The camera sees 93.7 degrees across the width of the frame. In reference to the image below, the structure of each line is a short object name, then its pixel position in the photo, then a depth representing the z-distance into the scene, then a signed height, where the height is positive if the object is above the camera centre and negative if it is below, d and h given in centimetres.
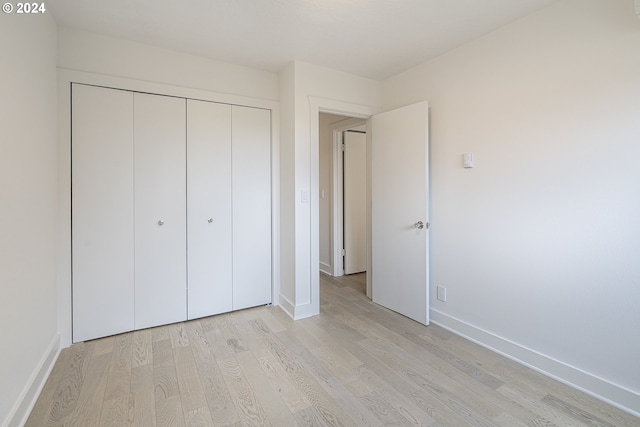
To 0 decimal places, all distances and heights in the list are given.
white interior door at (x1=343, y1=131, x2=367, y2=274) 421 +24
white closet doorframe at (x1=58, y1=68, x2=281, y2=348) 219 +31
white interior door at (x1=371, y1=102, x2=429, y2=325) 267 +5
